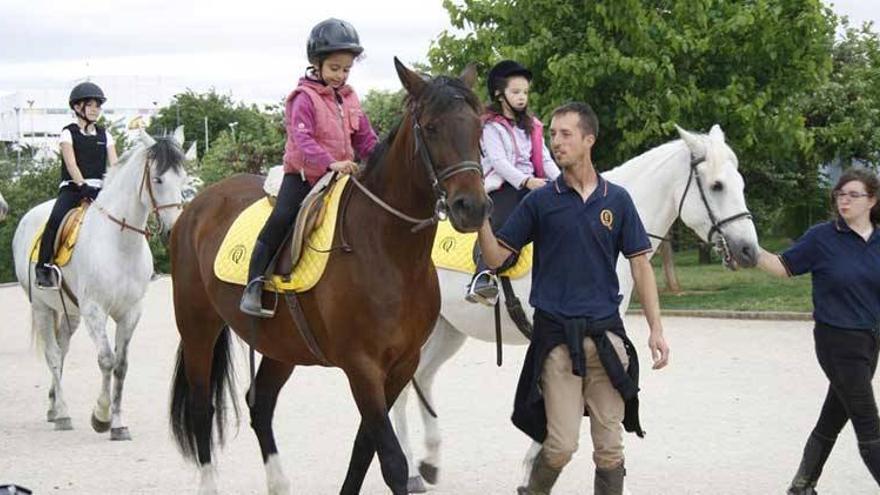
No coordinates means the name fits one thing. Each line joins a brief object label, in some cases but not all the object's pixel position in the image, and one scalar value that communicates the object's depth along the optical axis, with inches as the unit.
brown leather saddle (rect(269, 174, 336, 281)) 249.6
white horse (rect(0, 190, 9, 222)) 289.0
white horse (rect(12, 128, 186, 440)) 409.1
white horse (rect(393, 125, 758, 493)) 303.1
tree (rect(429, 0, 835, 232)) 773.9
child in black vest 426.3
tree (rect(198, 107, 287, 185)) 1630.2
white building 4033.0
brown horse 211.3
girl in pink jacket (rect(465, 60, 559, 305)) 294.0
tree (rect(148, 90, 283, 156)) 3174.2
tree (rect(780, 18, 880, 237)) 1205.7
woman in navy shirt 256.2
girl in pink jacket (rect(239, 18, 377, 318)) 251.6
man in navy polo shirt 216.1
